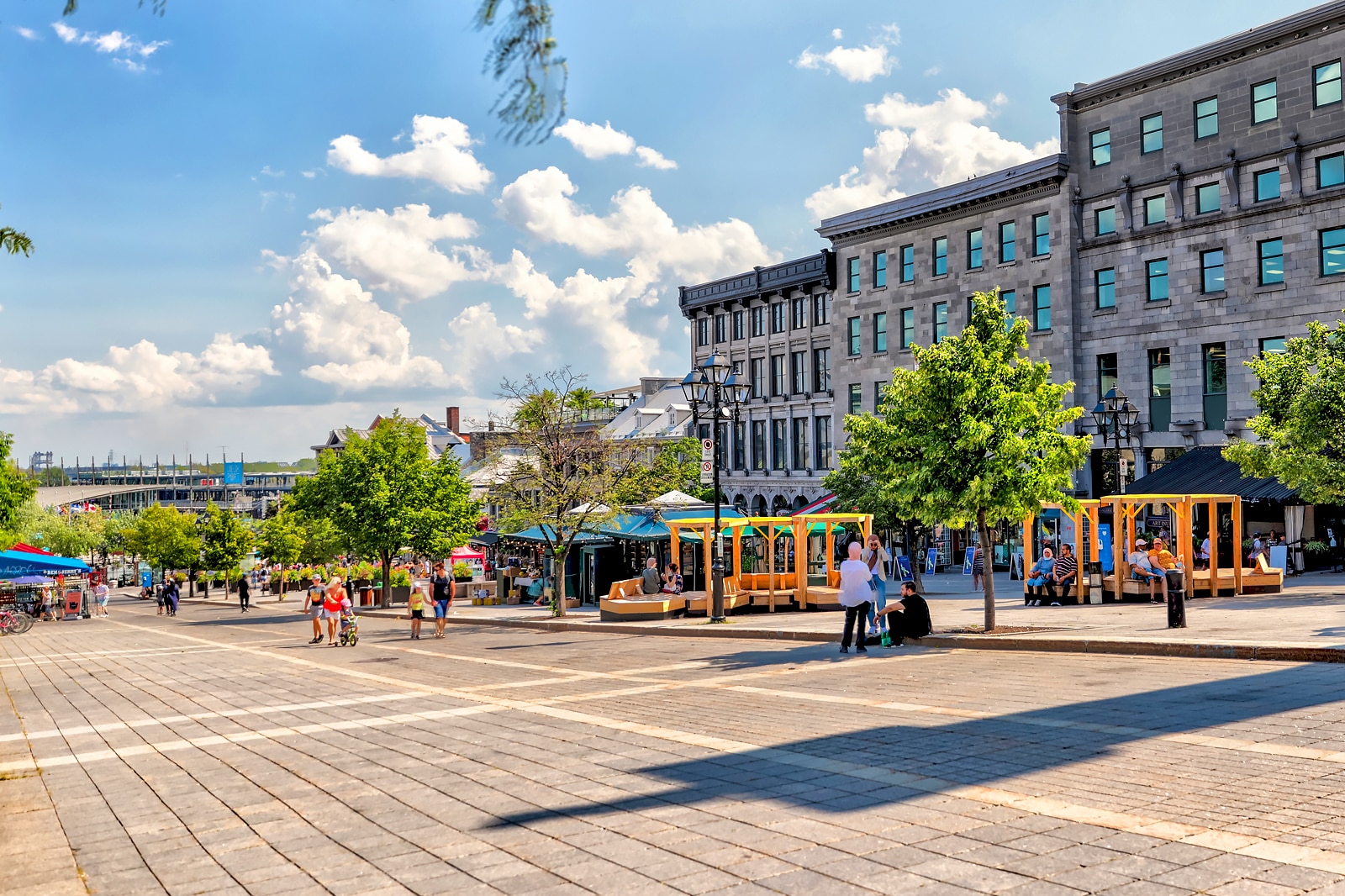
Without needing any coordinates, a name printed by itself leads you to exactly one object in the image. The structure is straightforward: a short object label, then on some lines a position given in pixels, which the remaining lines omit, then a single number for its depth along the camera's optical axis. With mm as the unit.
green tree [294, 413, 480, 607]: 41094
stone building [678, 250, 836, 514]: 62906
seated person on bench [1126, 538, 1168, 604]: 24422
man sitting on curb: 17969
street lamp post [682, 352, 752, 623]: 25016
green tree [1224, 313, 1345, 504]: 25922
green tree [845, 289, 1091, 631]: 19141
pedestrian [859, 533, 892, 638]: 18422
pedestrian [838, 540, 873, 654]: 16922
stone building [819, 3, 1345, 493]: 37688
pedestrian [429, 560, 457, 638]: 25953
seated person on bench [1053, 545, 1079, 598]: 25516
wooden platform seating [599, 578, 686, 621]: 27000
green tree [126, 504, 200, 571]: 66812
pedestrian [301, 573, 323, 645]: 25516
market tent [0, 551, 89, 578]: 31609
